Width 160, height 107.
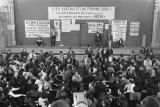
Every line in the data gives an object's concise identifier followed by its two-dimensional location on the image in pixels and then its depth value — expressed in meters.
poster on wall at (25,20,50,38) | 18.80
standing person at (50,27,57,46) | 18.62
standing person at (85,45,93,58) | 15.30
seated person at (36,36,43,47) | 18.67
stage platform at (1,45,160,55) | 17.88
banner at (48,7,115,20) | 18.62
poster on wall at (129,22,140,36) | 18.83
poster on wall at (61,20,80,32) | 18.79
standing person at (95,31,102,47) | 18.61
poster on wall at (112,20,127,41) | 18.77
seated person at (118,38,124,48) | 18.58
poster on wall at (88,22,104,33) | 18.92
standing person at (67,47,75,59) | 14.29
